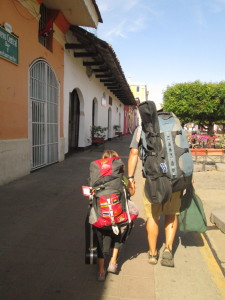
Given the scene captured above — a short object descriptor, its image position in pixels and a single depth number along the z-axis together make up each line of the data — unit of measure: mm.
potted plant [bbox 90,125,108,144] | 13484
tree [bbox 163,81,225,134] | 17922
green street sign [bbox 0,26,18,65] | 5375
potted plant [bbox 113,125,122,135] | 22534
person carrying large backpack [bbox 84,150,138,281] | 2320
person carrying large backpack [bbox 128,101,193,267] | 2395
